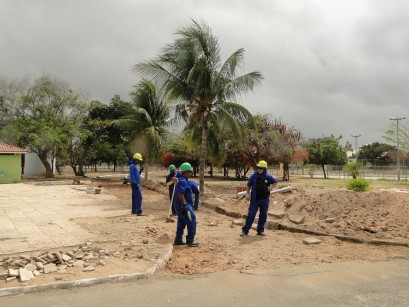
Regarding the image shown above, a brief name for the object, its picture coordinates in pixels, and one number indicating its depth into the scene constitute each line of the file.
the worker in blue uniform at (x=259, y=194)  8.54
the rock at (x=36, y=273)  5.25
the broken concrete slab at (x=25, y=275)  5.03
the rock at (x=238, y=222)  9.88
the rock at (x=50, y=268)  5.39
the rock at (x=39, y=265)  5.46
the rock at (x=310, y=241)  7.75
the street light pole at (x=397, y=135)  32.10
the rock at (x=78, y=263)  5.74
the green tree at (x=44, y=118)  29.84
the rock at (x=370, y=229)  8.64
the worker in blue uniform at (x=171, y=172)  12.06
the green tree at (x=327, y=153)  47.12
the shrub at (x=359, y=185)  12.49
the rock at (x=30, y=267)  5.36
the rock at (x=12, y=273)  5.12
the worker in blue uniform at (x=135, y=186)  11.15
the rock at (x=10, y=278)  5.00
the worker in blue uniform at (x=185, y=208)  7.38
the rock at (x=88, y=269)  5.51
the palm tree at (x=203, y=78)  15.54
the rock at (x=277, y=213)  10.43
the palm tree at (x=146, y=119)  24.91
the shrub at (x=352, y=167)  29.05
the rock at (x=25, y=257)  5.76
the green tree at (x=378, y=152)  65.99
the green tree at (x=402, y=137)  31.74
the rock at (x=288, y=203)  11.60
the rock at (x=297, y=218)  9.78
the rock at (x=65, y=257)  5.83
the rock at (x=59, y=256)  5.73
